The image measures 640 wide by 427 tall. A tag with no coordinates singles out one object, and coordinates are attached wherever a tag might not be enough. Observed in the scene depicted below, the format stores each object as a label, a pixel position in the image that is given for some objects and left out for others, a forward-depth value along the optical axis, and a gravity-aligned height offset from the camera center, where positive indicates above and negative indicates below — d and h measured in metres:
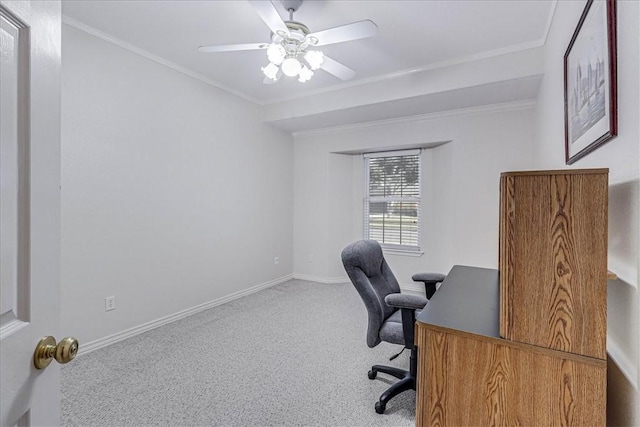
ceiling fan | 1.82 +1.13
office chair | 1.69 -0.57
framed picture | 1.03 +0.55
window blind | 4.30 +0.19
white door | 0.57 +0.01
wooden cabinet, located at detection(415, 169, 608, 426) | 0.85 -0.33
